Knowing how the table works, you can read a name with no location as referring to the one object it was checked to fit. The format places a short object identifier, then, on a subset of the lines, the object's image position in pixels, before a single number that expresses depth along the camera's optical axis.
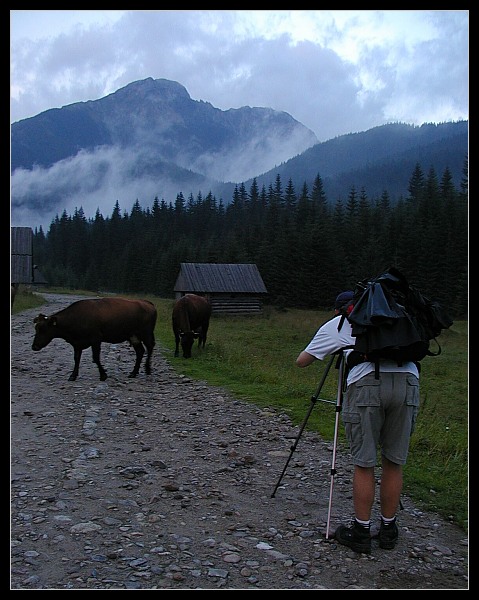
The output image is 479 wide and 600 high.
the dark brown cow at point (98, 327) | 12.30
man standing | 4.41
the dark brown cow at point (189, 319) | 15.99
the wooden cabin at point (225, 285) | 43.47
